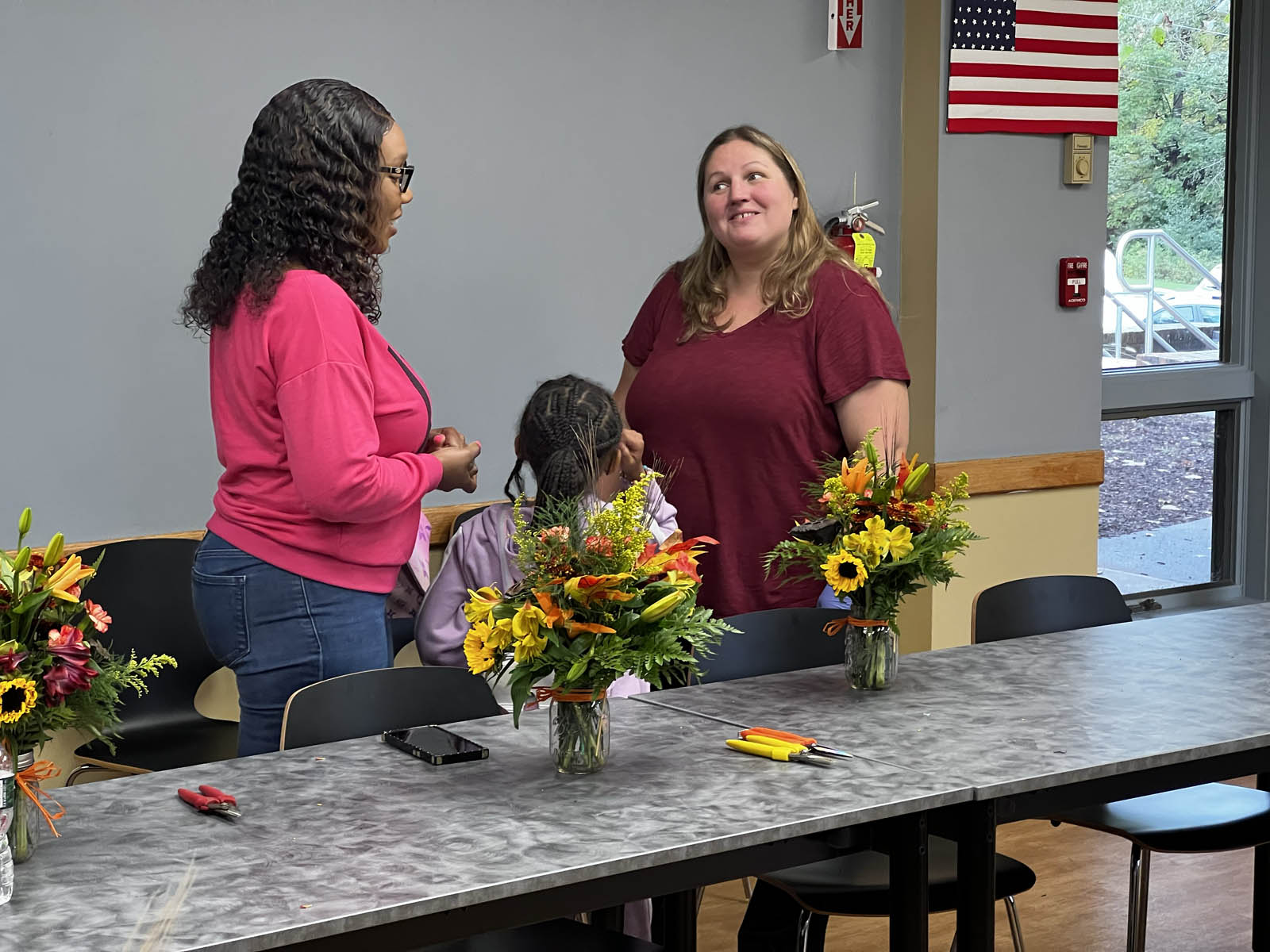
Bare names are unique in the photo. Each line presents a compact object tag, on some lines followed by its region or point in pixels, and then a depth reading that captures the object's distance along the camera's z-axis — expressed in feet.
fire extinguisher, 15.46
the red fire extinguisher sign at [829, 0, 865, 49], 15.26
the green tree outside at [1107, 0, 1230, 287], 18.35
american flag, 15.57
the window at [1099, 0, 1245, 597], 18.49
